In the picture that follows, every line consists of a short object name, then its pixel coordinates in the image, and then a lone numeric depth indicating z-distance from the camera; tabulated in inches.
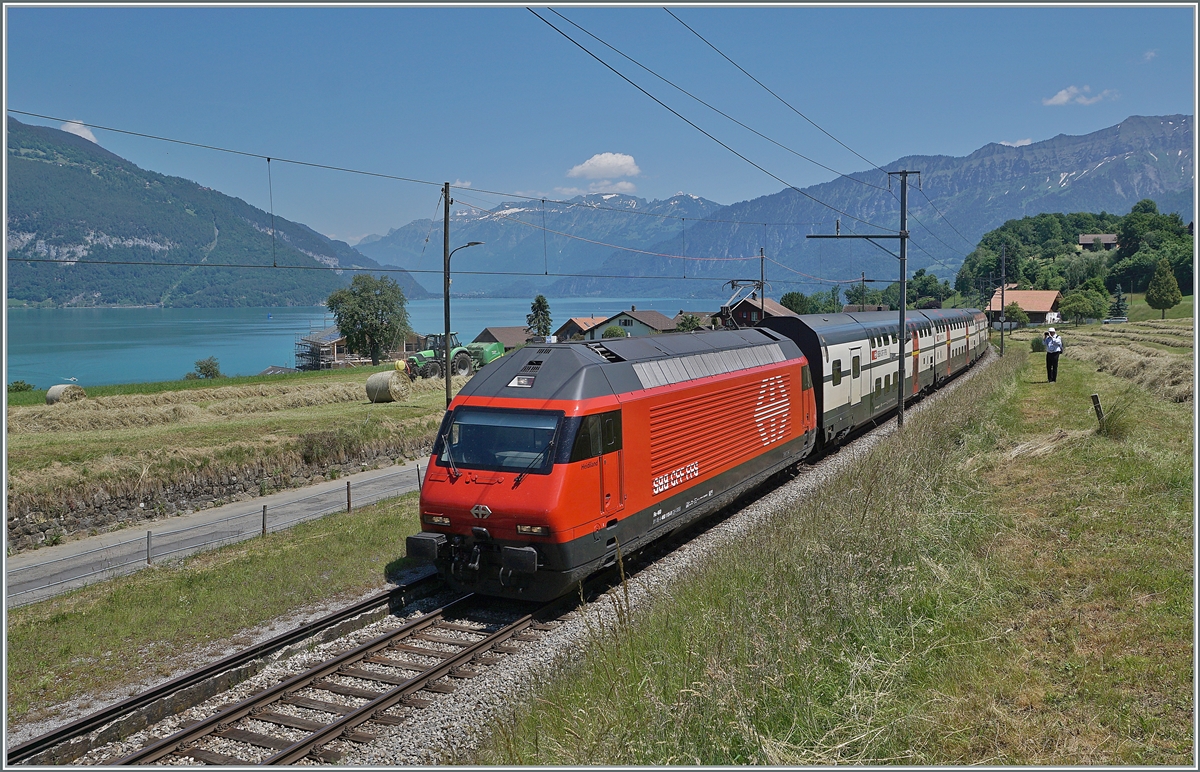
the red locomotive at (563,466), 428.1
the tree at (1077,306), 3410.4
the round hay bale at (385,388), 1518.2
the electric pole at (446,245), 1143.6
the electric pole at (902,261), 976.3
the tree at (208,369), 2760.8
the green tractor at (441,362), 2171.5
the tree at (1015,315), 4040.4
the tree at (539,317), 4335.6
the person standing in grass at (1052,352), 1202.0
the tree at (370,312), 3174.2
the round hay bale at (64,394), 1344.7
